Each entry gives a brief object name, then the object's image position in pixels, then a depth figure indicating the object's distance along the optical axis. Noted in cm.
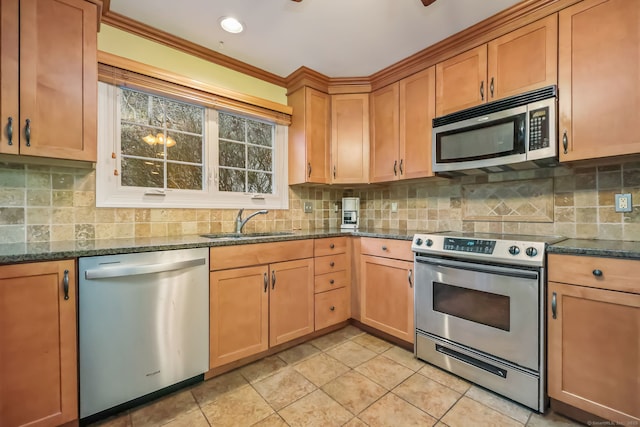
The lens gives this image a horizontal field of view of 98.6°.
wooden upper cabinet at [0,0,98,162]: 136
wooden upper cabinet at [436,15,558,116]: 174
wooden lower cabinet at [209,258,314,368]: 183
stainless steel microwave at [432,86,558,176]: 171
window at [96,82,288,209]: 194
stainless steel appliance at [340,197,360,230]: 299
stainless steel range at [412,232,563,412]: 154
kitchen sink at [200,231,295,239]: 224
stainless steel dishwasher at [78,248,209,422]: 139
